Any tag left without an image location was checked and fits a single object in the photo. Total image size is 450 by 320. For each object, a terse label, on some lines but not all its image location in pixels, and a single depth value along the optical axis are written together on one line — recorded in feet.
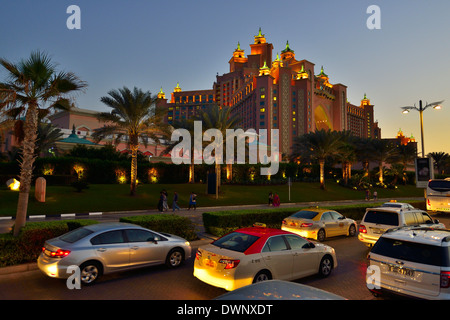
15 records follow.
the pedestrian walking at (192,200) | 82.08
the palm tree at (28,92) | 36.27
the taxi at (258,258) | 21.49
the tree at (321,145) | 148.87
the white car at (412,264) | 18.02
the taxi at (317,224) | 42.83
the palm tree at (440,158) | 283.38
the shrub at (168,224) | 37.45
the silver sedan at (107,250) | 23.63
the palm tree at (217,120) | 117.19
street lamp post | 74.28
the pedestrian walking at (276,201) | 95.20
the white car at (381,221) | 35.96
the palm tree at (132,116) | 92.07
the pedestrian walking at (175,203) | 75.54
